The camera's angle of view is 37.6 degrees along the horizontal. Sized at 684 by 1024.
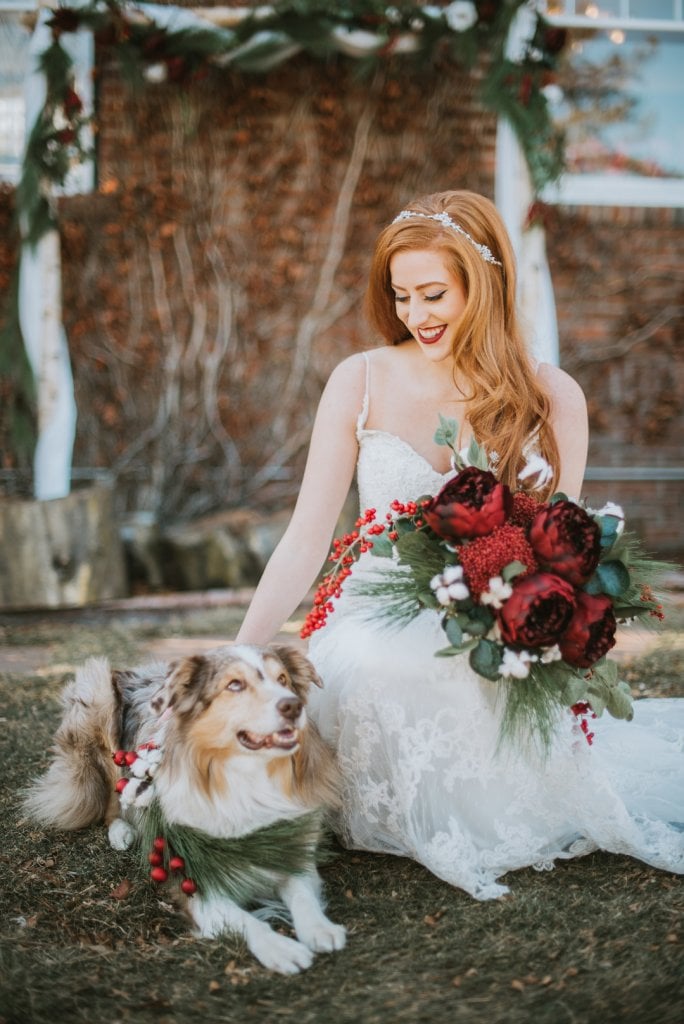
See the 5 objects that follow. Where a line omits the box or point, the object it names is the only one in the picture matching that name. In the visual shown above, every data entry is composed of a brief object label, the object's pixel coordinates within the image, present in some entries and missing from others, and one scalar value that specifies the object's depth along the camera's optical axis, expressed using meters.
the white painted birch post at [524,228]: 6.39
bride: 2.42
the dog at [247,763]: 2.14
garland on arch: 6.21
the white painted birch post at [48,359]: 6.44
